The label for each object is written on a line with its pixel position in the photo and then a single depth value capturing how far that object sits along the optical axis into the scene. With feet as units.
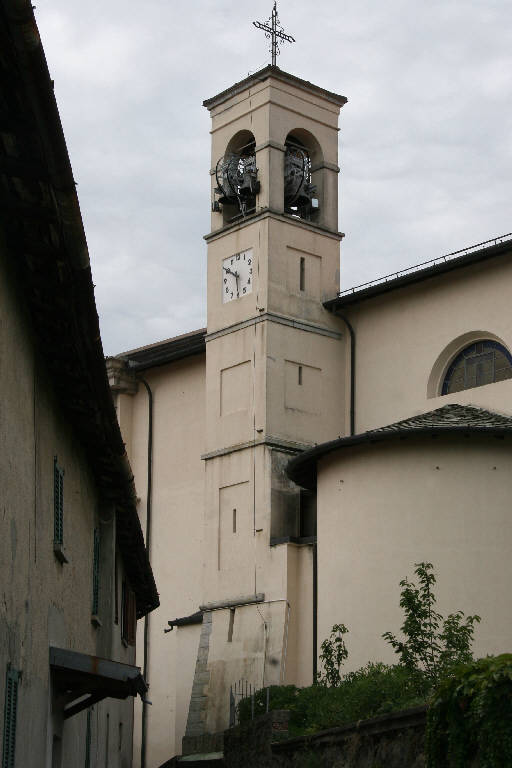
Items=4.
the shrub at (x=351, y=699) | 69.92
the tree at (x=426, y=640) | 72.23
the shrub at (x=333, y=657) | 86.89
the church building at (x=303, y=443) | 92.84
